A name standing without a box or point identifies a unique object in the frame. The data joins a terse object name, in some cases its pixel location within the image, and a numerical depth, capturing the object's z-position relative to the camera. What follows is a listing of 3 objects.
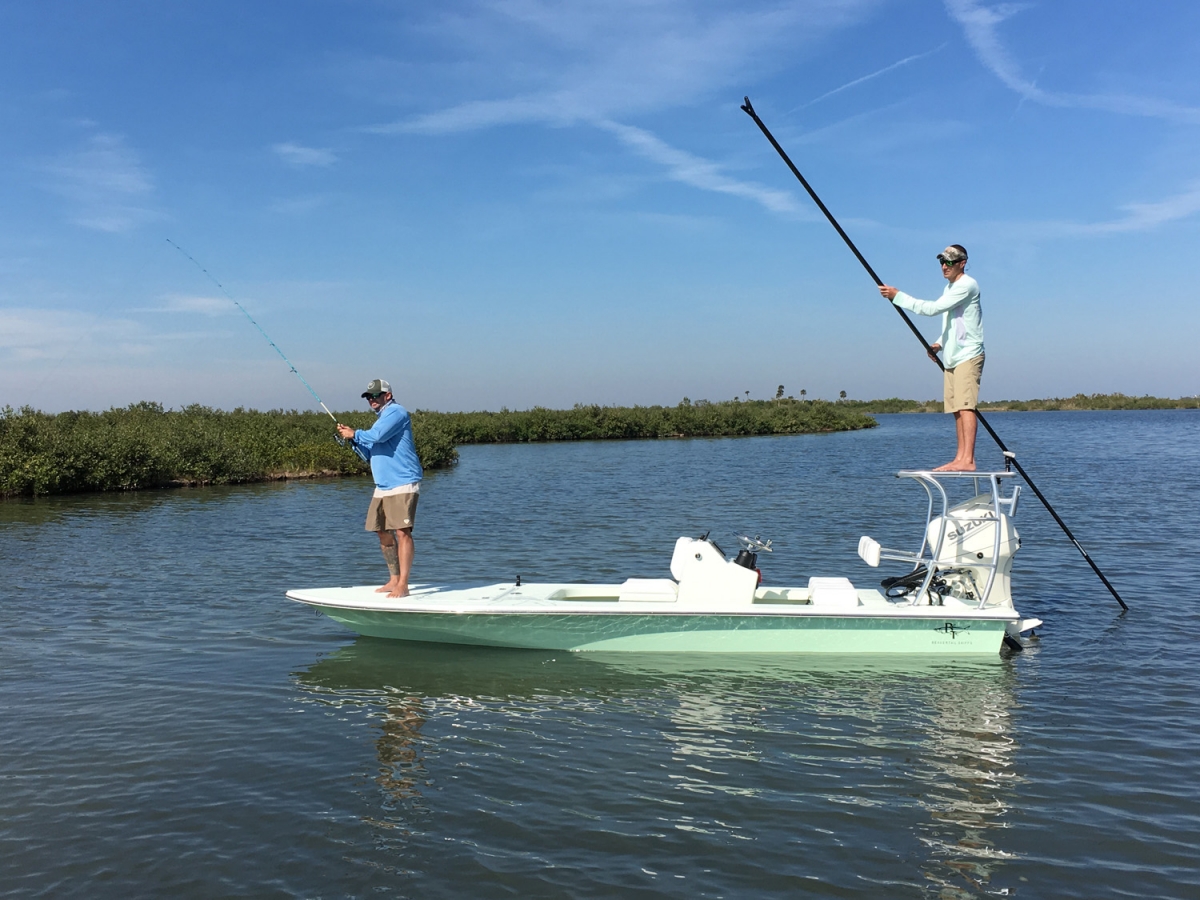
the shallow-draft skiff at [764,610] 8.93
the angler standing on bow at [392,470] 9.53
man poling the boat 8.65
